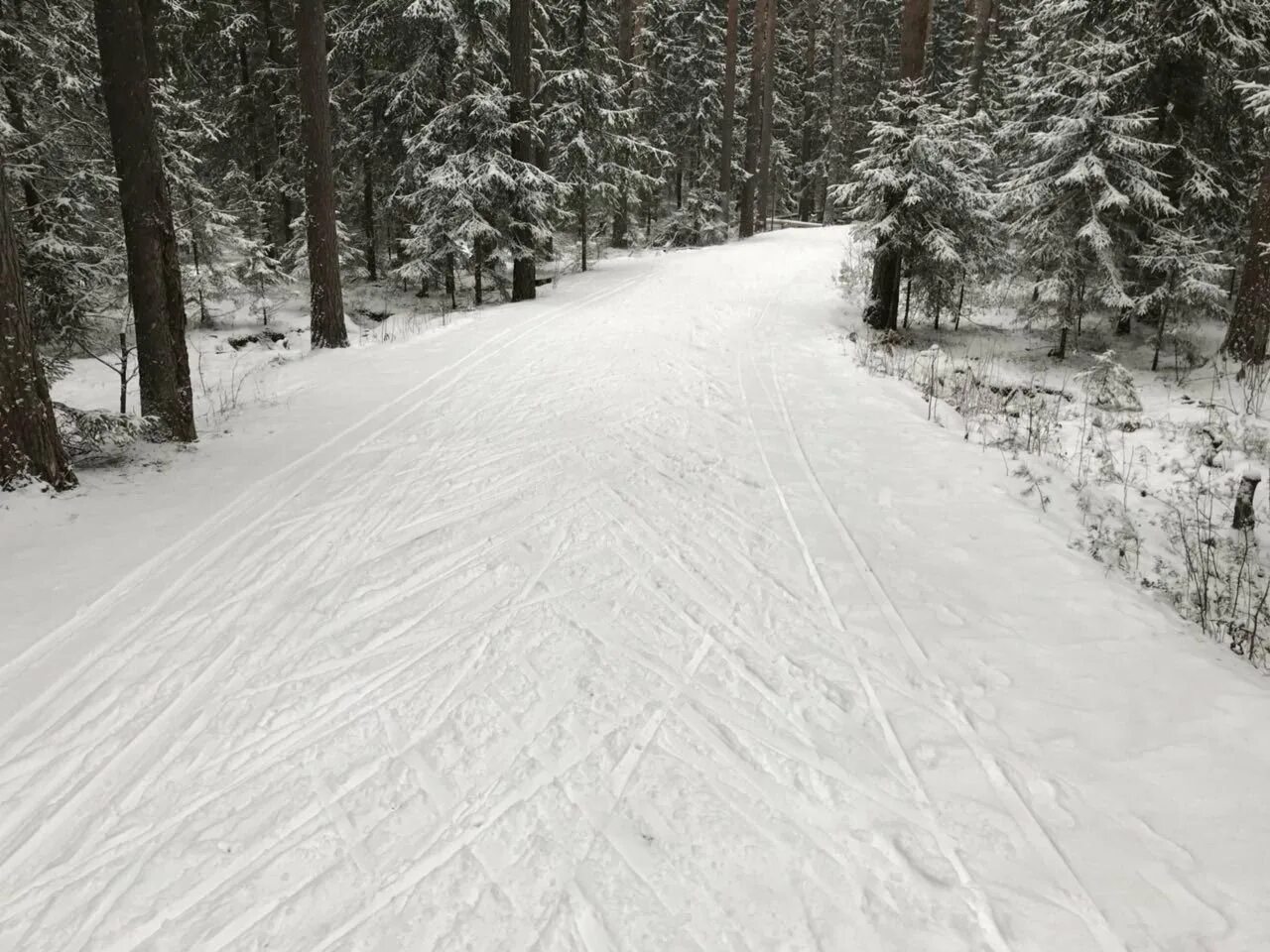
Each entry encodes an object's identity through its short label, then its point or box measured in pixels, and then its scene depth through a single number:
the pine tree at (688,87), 27.88
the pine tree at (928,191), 11.02
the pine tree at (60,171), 8.74
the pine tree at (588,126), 17.33
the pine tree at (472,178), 14.41
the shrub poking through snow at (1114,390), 8.84
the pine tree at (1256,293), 9.42
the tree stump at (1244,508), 5.43
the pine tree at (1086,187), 10.32
